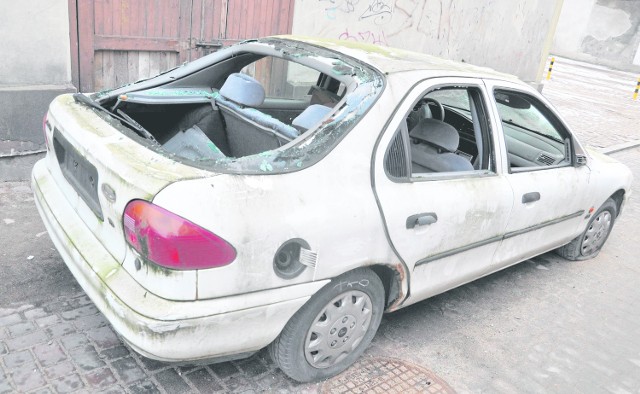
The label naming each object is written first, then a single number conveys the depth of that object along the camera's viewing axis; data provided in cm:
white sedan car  234
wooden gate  562
